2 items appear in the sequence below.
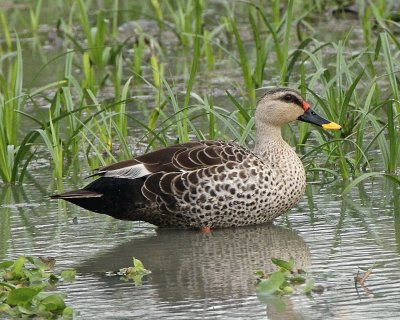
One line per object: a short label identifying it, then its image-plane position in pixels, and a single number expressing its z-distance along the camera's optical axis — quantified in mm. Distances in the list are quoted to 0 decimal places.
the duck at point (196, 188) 14875
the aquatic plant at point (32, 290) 11180
